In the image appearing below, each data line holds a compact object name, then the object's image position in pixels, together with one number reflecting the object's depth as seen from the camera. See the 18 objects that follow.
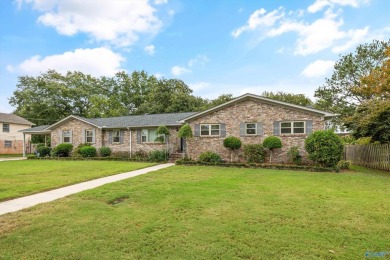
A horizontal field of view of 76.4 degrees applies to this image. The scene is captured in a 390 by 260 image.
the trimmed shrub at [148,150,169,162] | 18.64
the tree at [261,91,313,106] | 33.72
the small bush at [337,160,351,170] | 14.93
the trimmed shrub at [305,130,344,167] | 13.66
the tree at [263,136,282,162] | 15.64
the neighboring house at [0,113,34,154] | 31.62
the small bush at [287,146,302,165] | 15.52
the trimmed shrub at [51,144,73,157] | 22.70
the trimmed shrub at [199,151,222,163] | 16.77
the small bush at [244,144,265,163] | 16.25
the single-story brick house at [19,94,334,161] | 16.12
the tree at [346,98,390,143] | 13.80
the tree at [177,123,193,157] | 17.73
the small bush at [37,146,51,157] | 23.77
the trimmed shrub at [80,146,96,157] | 21.61
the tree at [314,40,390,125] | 27.25
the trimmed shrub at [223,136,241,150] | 16.75
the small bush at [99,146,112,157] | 21.75
